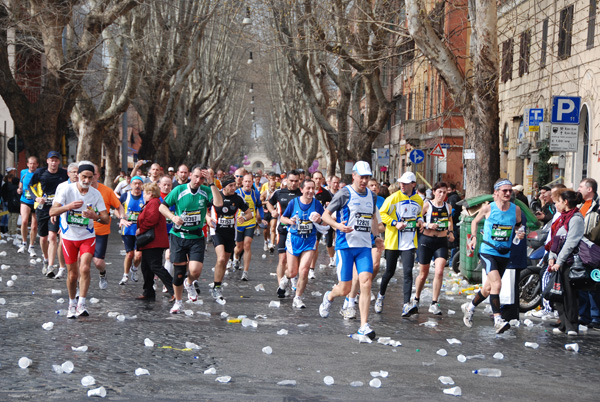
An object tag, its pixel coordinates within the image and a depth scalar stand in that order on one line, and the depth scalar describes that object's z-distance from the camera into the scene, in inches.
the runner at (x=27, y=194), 637.9
